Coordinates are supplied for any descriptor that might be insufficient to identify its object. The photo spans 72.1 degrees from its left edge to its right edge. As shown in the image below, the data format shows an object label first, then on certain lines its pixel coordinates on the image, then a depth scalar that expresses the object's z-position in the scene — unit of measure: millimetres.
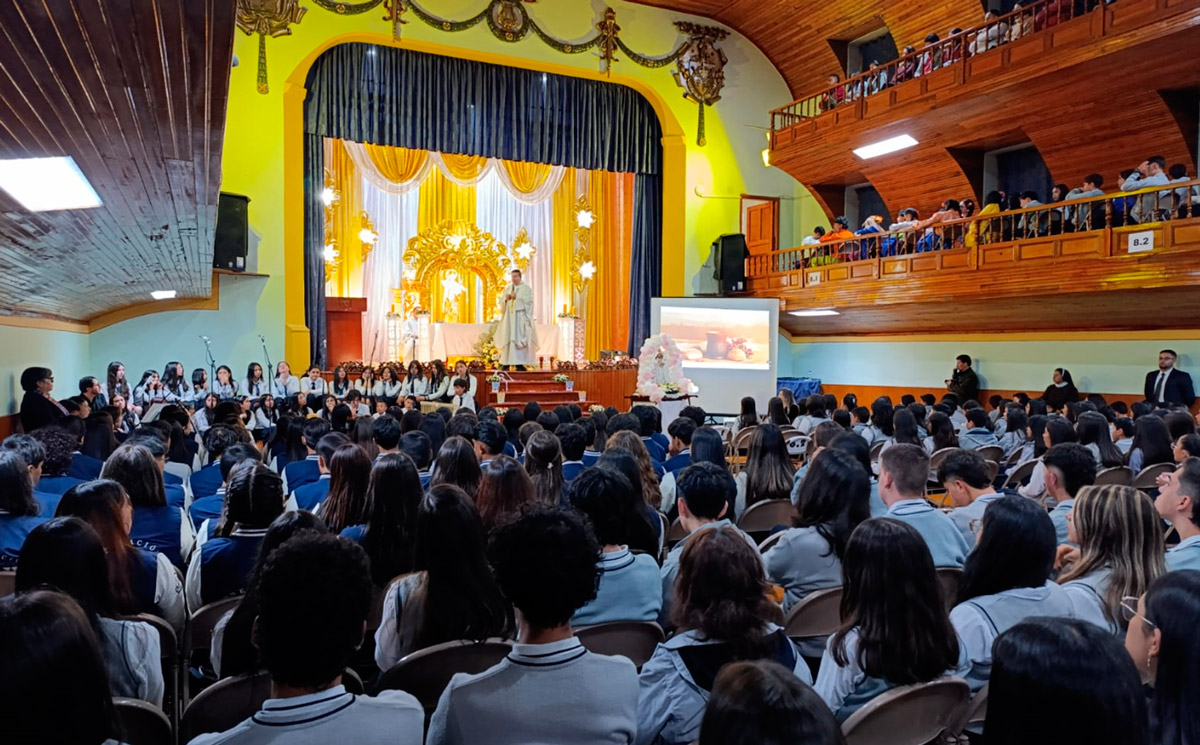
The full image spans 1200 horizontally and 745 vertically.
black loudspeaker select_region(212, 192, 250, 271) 11680
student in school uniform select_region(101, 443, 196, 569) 3082
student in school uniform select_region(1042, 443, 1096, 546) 3402
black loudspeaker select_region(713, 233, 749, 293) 15664
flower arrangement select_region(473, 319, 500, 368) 13523
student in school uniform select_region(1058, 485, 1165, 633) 2389
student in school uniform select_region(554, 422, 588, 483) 4676
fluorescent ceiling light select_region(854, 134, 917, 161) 12620
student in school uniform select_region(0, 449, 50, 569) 2836
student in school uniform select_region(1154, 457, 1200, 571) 2826
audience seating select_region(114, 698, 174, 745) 1645
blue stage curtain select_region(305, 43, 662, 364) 13398
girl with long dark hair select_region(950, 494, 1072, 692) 2088
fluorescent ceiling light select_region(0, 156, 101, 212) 3010
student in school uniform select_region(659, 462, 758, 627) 2748
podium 14352
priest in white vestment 13562
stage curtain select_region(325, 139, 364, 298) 15156
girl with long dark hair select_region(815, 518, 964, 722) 1794
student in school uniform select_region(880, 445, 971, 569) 2990
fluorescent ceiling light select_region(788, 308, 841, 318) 14506
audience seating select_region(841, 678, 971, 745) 1679
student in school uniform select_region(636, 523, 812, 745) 1756
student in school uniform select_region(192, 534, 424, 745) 1355
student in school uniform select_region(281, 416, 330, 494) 4453
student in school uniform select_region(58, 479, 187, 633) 2365
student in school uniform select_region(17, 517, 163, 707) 1893
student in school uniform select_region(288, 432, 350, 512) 3732
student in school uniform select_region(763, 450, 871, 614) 2801
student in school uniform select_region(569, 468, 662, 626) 2430
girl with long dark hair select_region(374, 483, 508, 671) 2066
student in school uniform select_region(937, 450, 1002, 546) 3525
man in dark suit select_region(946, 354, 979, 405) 12555
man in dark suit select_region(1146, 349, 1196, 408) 9719
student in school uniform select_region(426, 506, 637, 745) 1528
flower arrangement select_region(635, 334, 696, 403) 11703
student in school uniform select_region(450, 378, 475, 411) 11353
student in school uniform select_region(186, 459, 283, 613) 2605
